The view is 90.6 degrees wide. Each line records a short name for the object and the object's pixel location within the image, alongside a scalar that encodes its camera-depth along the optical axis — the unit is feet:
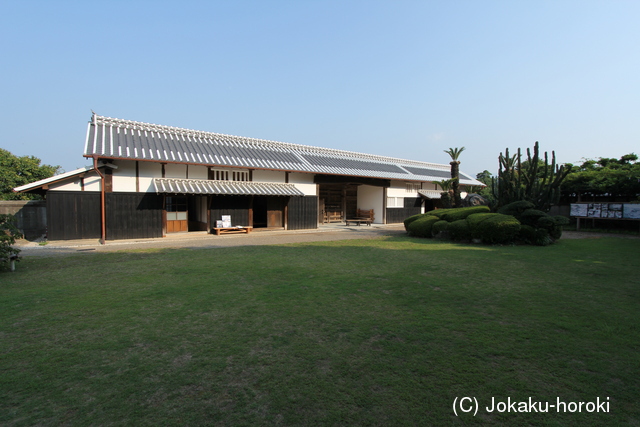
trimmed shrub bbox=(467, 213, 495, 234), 41.37
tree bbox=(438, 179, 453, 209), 72.23
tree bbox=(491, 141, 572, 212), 45.88
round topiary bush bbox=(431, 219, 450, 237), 45.32
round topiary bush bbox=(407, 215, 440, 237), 47.73
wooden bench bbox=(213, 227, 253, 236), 51.65
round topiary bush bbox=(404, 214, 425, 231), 52.10
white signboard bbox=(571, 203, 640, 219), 53.06
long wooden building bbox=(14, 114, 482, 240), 42.68
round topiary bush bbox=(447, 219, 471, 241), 41.93
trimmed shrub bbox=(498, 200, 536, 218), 42.93
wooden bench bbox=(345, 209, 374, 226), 74.33
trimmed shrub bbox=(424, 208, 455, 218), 50.29
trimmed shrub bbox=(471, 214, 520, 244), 39.29
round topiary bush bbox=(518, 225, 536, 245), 39.96
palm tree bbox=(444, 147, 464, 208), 69.21
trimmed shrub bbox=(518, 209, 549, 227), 41.04
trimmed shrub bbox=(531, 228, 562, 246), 39.46
